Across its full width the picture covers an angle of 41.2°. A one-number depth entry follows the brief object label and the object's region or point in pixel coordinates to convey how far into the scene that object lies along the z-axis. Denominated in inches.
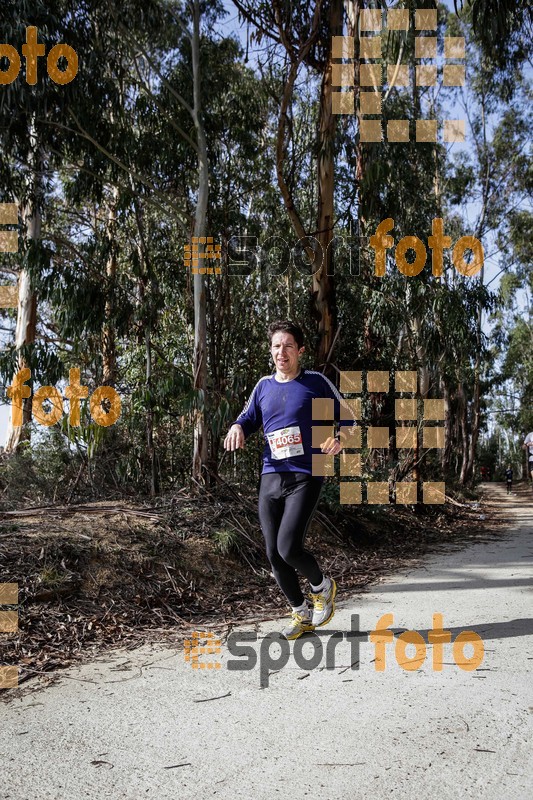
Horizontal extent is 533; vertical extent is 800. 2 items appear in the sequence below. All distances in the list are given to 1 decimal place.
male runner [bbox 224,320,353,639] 168.7
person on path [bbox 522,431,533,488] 426.4
